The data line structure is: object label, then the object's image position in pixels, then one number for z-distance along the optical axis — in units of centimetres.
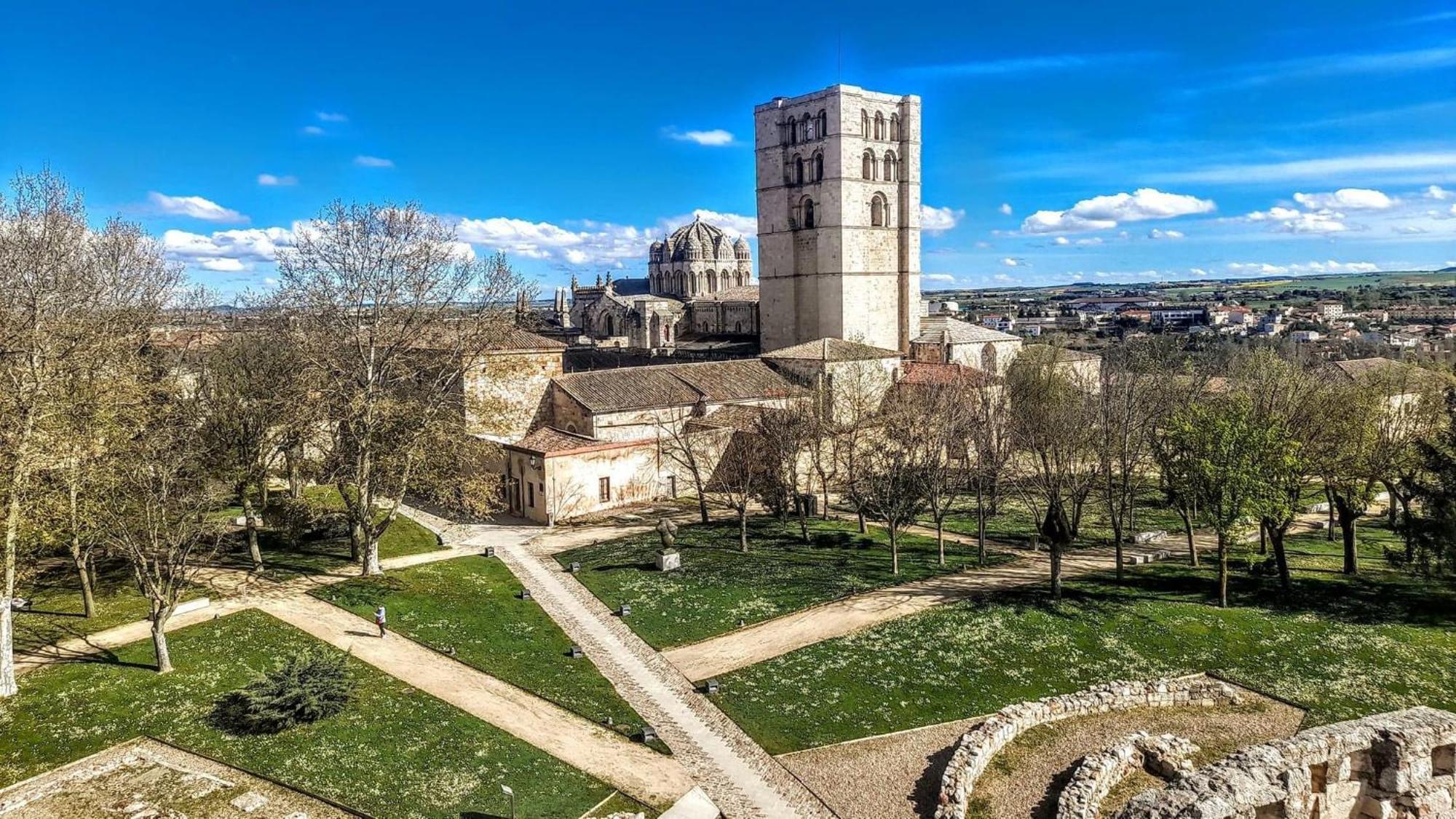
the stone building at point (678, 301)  7925
